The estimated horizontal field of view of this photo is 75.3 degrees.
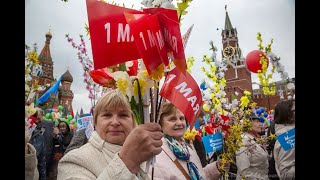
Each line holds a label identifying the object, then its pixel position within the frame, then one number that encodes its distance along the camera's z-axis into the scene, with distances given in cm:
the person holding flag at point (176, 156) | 144
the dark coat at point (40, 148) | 252
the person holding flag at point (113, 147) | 83
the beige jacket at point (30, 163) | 131
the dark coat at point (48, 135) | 279
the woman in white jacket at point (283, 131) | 210
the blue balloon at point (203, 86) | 236
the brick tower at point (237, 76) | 2900
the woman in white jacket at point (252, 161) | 240
